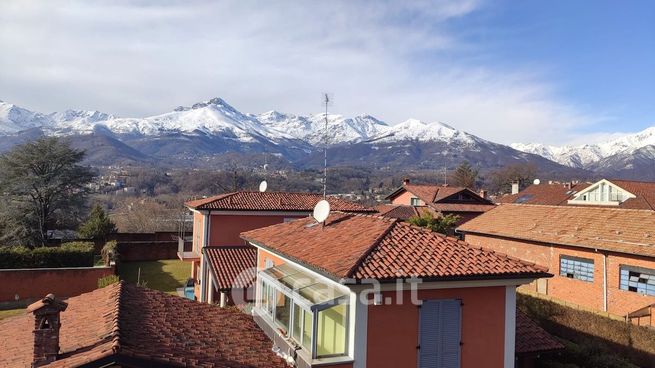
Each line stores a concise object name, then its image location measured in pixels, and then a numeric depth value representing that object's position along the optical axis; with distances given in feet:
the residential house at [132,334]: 21.25
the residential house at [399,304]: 25.62
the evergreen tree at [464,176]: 258.98
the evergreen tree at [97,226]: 116.88
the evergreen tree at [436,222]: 94.22
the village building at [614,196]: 109.29
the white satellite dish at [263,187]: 88.02
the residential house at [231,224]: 63.57
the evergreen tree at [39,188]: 101.50
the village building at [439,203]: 140.67
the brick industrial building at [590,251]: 62.28
